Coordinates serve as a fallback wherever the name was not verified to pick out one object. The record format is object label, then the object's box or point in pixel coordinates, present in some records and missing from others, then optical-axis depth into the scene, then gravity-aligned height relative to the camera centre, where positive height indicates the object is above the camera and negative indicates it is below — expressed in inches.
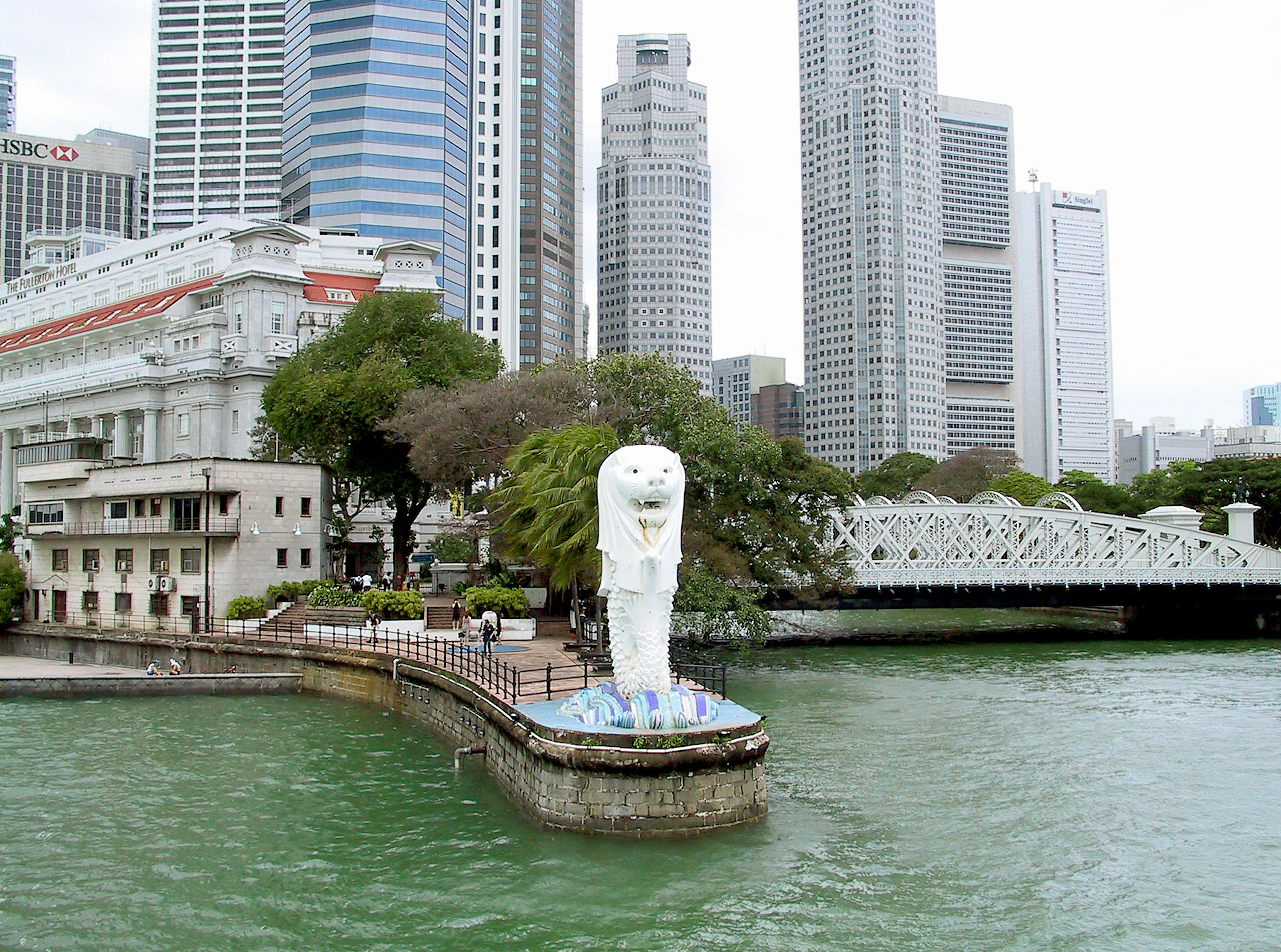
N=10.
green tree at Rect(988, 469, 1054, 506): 3779.5 +96.0
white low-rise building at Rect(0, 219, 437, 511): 2657.5 +490.5
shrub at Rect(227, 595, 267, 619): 1704.0 -137.7
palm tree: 1320.1 +19.2
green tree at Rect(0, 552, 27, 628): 1950.1 -118.1
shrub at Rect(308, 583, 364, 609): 1684.3 -122.4
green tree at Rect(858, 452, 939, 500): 4468.5 +161.8
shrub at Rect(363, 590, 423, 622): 1620.3 -127.3
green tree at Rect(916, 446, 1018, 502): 4384.8 +168.0
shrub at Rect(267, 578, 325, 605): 1763.0 -115.0
